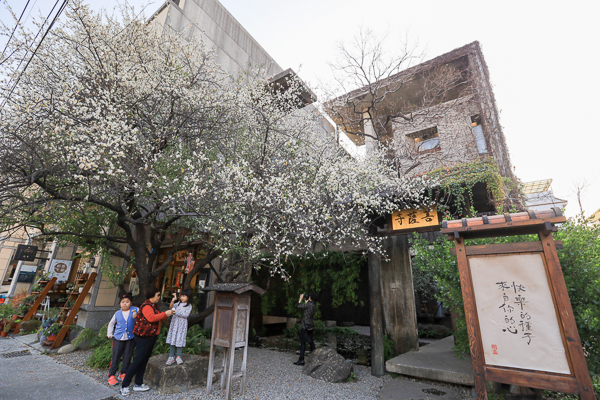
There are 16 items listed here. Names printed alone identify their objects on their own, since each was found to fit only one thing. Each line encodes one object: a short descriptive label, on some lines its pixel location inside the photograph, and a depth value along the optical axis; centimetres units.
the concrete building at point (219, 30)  1386
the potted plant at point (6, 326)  1138
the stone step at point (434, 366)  632
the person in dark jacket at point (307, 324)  848
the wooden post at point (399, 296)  890
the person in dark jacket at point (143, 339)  568
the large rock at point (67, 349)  876
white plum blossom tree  669
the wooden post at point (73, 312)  920
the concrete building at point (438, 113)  1227
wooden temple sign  784
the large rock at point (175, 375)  586
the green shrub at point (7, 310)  1262
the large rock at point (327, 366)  702
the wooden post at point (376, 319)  768
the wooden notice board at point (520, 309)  360
